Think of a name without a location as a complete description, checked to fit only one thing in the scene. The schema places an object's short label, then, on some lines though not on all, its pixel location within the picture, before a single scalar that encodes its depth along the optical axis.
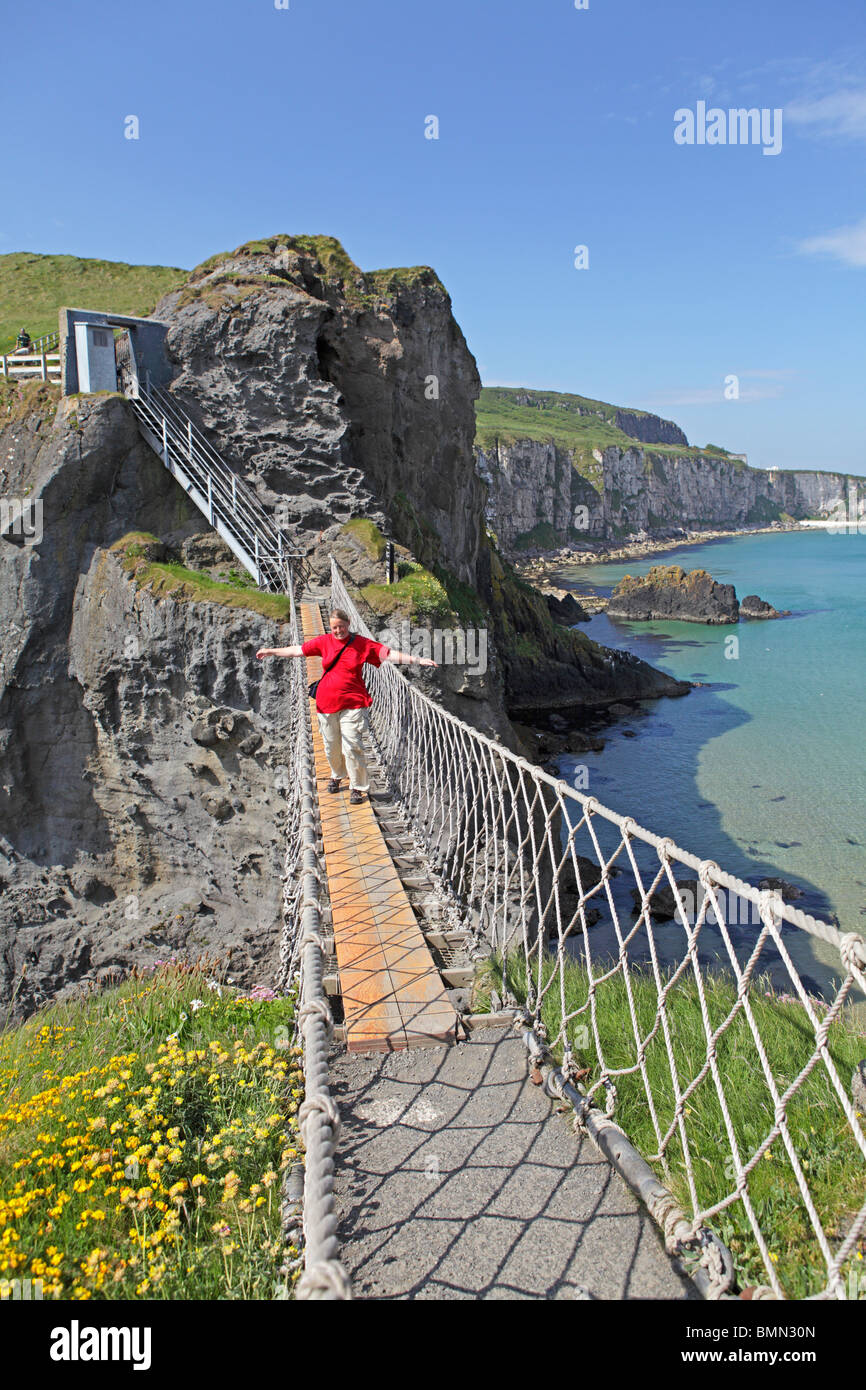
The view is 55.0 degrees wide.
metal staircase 17.11
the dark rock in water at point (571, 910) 19.61
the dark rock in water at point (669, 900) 19.88
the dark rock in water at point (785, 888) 20.48
